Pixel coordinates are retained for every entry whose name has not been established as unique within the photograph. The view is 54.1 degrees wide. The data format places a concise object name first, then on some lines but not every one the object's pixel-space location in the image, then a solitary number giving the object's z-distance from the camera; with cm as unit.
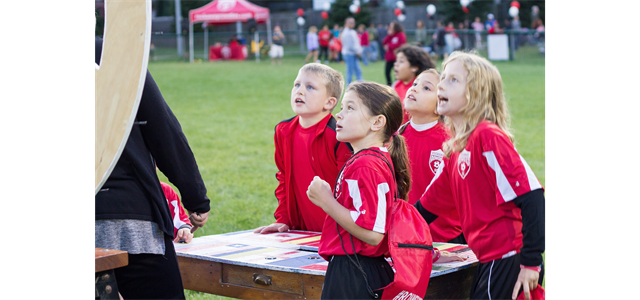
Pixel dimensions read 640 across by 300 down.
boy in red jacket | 380
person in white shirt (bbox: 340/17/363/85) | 1859
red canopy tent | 3406
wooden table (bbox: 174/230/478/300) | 297
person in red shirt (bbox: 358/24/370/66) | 2844
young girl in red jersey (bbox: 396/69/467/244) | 404
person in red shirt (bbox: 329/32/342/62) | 3056
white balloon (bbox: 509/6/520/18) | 3681
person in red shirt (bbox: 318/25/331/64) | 3083
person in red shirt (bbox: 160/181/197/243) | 372
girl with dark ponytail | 260
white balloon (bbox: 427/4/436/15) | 3987
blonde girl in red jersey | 247
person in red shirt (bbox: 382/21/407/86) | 1694
